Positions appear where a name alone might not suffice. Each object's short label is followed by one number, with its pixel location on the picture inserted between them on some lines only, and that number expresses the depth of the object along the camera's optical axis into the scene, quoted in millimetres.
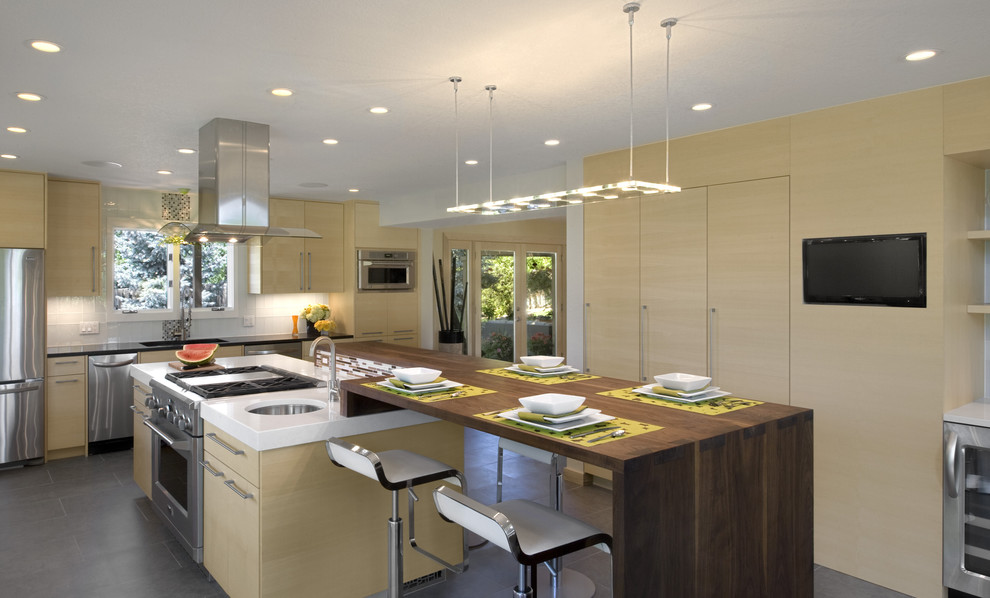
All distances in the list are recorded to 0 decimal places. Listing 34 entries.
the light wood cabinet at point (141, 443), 4125
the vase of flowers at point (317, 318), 6809
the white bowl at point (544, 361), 3145
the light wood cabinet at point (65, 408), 5332
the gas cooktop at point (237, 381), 3410
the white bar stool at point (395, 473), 2369
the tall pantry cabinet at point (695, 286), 3658
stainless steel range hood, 3650
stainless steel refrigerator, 4996
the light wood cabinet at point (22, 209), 5012
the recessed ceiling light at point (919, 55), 2539
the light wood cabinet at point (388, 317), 7133
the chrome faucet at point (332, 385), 3078
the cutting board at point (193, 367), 4246
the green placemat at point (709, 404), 2289
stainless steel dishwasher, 5543
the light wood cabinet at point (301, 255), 6793
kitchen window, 6367
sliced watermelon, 4277
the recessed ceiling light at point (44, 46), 2438
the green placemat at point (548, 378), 2971
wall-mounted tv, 3074
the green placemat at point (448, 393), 2473
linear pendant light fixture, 2367
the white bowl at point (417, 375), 2652
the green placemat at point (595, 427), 1867
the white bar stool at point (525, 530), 1760
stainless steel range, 3203
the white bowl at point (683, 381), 2525
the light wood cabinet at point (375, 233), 7145
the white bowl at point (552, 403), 2008
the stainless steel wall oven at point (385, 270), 7137
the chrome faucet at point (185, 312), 6559
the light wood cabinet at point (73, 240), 5520
